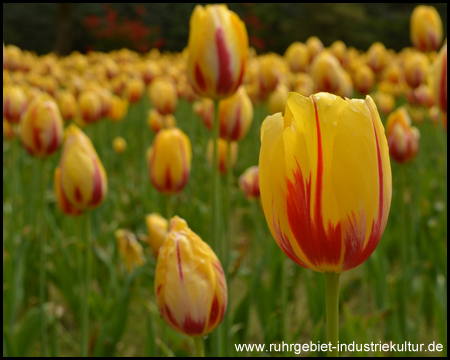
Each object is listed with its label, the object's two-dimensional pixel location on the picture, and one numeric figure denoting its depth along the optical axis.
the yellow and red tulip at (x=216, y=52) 1.18
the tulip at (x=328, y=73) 1.41
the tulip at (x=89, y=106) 1.97
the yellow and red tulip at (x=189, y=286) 1.06
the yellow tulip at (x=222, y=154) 1.40
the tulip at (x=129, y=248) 1.37
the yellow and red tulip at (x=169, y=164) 1.26
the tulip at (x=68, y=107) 2.12
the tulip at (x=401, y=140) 1.37
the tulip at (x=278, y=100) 1.46
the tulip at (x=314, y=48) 1.97
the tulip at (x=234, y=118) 1.30
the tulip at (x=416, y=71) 1.65
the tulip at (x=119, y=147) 2.86
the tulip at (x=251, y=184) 1.35
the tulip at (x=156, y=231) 1.28
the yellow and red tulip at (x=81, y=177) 1.24
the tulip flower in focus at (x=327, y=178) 0.91
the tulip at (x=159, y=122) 2.16
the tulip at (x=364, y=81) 1.94
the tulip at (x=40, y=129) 1.31
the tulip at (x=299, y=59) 1.98
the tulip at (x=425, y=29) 1.60
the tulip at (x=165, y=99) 1.98
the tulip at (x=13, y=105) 1.53
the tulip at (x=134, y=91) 3.09
